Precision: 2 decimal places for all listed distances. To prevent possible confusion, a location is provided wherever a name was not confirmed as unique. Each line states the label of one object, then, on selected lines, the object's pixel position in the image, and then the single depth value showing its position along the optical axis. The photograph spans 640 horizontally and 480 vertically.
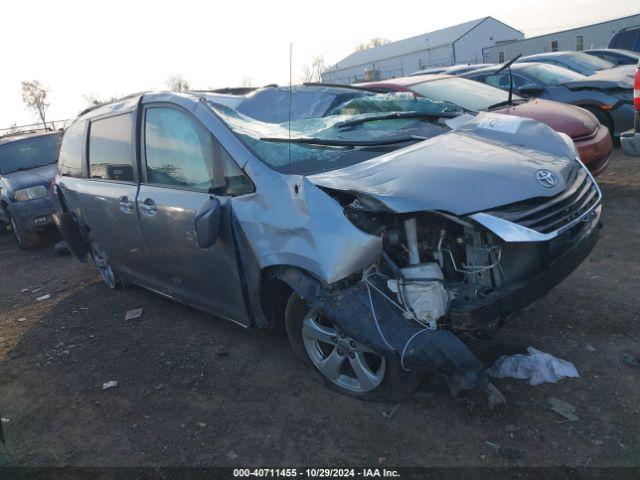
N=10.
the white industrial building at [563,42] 34.88
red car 5.48
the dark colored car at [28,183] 8.02
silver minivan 2.55
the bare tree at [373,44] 67.21
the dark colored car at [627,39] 15.61
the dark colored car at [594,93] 7.50
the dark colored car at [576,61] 11.10
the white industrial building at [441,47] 51.53
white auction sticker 3.54
